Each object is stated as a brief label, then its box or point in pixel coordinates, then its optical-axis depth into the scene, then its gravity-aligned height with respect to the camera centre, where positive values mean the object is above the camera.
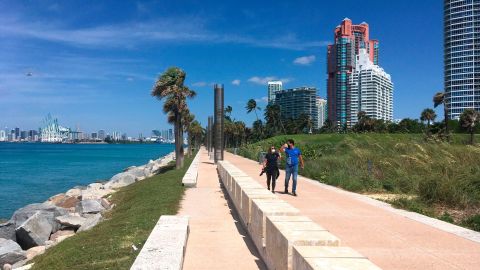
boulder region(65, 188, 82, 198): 26.45 -3.14
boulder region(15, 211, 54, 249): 13.62 -2.76
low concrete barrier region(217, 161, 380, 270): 4.09 -1.07
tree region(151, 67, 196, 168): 30.39 +3.30
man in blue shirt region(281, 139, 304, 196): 14.04 -0.58
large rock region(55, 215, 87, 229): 15.65 -2.74
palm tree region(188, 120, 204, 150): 76.76 +2.35
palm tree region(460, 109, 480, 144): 57.89 +2.94
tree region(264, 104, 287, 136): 115.31 +5.83
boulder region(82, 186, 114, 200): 23.92 -2.88
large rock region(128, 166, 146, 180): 36.74 -2.64
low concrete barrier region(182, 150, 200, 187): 16.92 -1.43
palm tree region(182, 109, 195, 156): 63.16 +0.09
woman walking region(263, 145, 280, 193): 14.49 -0.78
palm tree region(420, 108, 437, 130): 85.13 +4.87
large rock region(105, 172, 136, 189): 30.72 -2.82
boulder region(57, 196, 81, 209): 23.44 -3.17
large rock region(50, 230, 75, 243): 14.37 -3.02
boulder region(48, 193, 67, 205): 24.88 -3.20
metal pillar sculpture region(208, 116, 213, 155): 49.61 +1.80
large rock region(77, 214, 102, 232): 13.45 -2.45
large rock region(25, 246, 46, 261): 11.69 -2.94
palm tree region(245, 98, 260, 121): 113.50 +9.00
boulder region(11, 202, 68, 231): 15.43 -2.67
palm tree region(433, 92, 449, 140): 62.56 +5.78
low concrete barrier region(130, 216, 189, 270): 5.11 -1.37
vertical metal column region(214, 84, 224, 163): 29.08 +1.72
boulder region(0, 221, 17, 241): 14.35 -2.86
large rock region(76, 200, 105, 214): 17.97 -2.65
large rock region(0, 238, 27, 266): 10.94 -2.73
